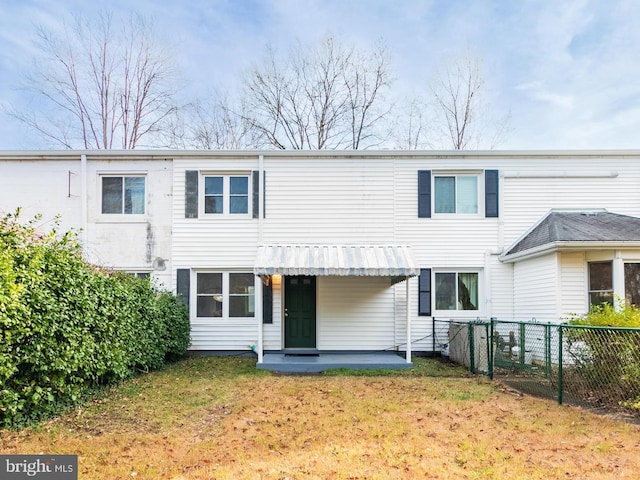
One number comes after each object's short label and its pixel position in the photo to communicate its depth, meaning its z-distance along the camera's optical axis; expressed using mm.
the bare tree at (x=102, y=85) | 20516
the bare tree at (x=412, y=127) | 22141
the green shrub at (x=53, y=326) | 4750
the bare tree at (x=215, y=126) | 22000
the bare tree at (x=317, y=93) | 21922
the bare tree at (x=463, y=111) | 21844
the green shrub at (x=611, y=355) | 6176
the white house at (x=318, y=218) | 11477
